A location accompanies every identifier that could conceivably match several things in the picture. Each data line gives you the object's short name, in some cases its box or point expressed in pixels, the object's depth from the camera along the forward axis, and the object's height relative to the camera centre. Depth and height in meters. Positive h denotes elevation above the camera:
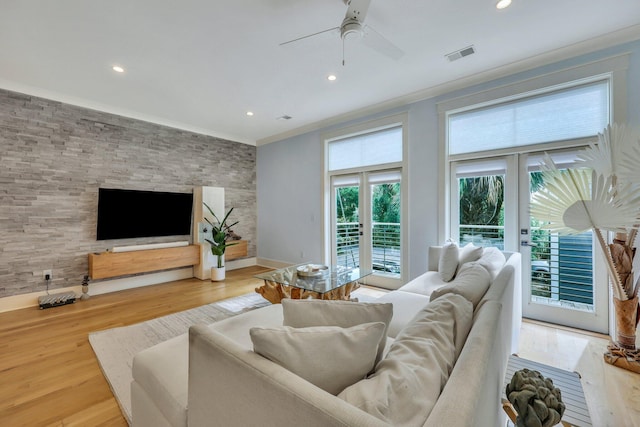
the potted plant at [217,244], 4.85 -0.48
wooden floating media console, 3.86 -0.69
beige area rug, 2.01 -1.21
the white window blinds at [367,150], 4.18 +1.19
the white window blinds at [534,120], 2.74 +1.16
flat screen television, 4.12 +0.07
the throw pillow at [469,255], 2.87 -0.38
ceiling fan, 1.90 +1.45
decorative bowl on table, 3.10 -0.62
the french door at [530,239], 2.78 -0.22
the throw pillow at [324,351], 0.85 -0.44
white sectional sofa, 0.65 -0.50
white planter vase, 4.83 -1.02
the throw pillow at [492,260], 2.10 -0.36
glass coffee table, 2.80 -0.69
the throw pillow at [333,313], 1.13 -0.41
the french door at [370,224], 4.17 -0.07
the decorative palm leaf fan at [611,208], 1.96 +0.10
